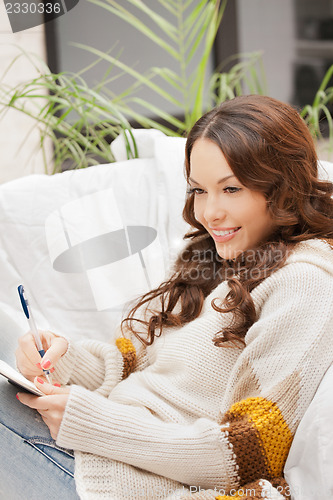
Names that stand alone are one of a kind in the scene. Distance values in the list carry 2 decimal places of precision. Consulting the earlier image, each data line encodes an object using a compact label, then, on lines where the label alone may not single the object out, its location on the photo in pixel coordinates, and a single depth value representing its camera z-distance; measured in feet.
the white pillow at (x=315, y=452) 5.22
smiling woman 5.35
